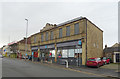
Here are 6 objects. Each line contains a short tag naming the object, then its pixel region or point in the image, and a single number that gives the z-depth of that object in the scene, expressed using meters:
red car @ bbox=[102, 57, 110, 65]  15.28
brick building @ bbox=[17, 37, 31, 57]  37.86
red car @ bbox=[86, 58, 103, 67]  11.84
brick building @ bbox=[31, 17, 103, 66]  13.61
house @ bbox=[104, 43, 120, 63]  19.12
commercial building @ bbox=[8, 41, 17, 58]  40.16
